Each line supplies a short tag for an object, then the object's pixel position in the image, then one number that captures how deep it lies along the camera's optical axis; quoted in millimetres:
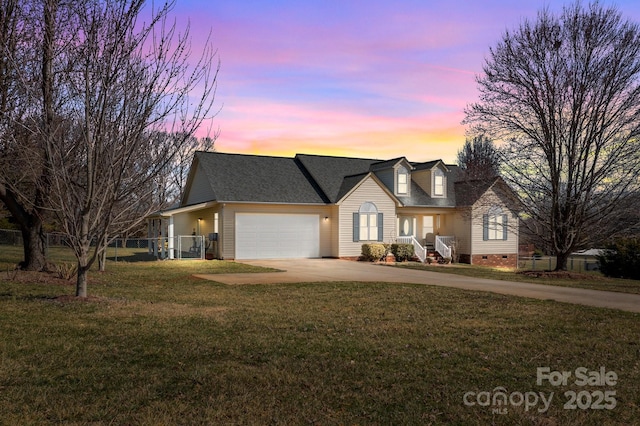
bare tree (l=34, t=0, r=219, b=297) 9289
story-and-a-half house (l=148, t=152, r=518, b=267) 25219
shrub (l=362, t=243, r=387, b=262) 26125
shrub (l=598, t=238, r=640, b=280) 22766
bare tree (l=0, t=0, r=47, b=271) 11609
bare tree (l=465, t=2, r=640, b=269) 18781
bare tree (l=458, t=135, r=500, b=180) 51412
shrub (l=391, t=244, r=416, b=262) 26875
